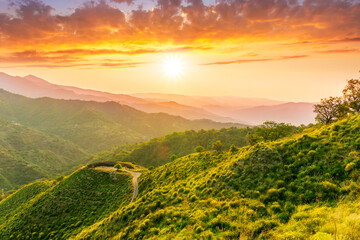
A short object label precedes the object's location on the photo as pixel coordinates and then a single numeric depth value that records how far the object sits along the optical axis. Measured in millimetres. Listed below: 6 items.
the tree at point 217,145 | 69256
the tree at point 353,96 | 41719
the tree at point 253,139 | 51981
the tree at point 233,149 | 38944
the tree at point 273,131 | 53719
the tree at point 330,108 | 42188
